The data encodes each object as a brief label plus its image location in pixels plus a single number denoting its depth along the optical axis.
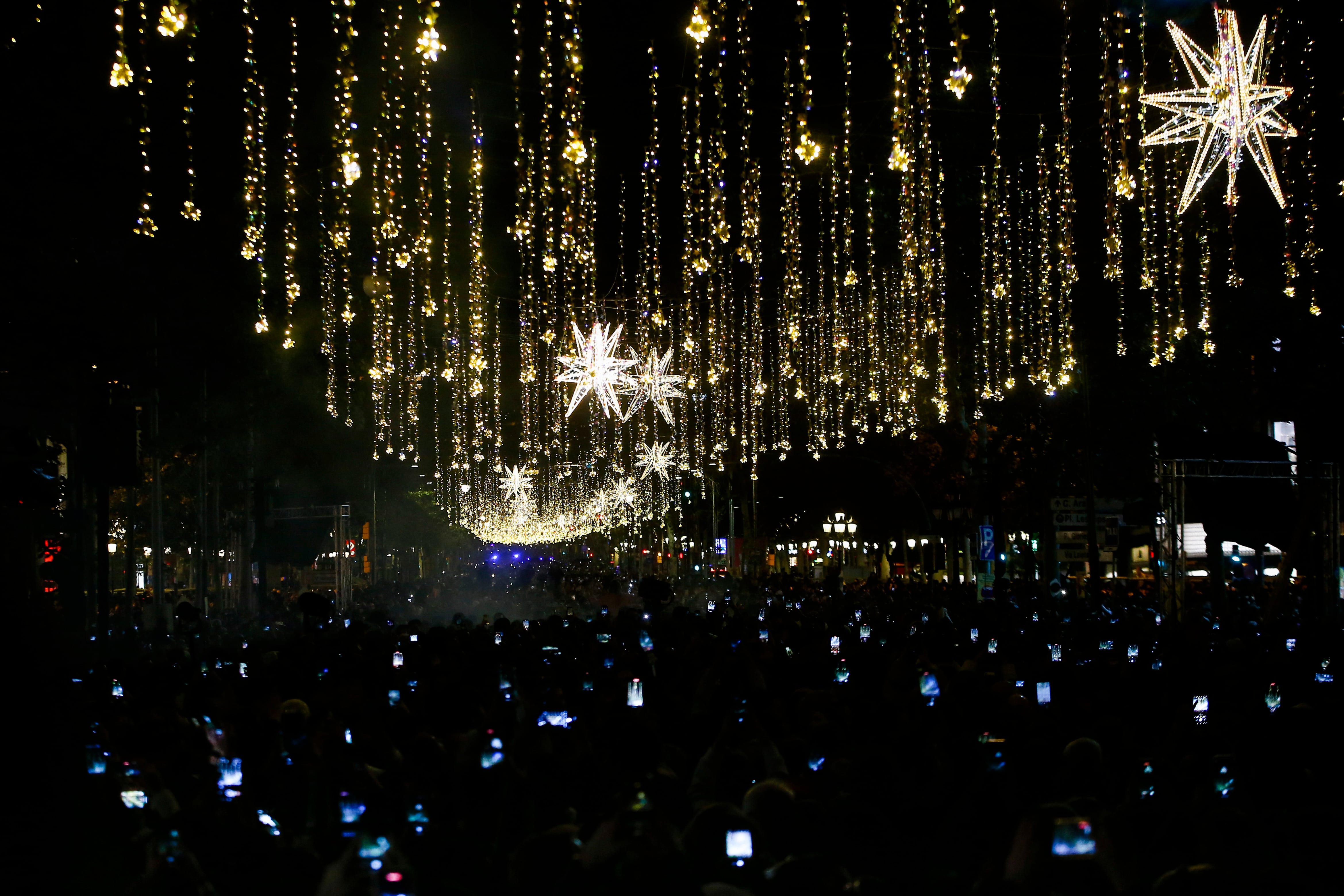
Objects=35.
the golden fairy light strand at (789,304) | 15.42
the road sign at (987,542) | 28.64
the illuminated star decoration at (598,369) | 20.20
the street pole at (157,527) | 24.88
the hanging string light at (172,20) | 8.30
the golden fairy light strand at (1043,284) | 20.81
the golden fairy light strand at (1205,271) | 20.44
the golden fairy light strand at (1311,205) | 15.30
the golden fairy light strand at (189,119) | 10.50
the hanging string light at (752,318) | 12.30
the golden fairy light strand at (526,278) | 13.80
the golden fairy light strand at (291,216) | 17.42
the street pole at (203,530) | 28.14
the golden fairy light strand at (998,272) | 16.94
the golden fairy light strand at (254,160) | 13.61
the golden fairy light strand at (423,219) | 9.62
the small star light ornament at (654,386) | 21.52
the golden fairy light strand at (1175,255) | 20.02
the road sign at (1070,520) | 24.83
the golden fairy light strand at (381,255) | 14.73
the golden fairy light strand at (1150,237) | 17.20
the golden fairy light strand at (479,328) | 18.77
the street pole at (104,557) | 15.46
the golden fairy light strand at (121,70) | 8.89
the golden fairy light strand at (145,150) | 12.72
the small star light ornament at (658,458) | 40.19
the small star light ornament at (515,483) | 50.56
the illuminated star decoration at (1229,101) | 14.38
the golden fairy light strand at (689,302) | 15.98
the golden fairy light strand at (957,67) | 9.02
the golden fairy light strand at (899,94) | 10.38
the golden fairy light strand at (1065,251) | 14.58
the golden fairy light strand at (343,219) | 12.05
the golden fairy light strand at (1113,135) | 12.20
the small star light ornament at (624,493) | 51.74
